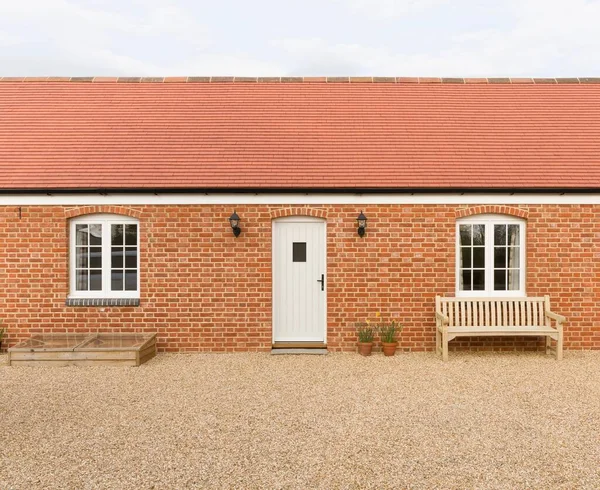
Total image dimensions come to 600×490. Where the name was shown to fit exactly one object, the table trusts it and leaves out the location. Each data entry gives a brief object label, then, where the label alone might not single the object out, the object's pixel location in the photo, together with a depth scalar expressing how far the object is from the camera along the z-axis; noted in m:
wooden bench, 7.96
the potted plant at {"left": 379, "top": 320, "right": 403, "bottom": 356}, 8.23
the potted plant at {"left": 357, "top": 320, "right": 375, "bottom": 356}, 8.23
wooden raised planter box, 7.59
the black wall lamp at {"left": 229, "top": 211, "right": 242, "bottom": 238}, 8.19
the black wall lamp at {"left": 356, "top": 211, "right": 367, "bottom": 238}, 8.32
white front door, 8.72
